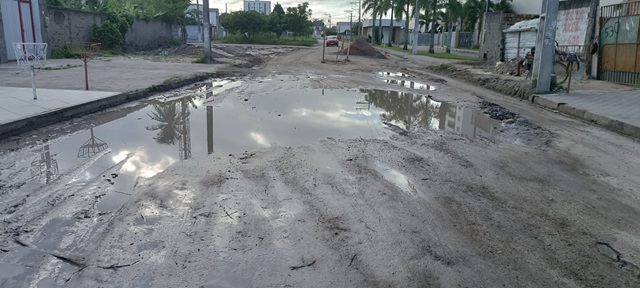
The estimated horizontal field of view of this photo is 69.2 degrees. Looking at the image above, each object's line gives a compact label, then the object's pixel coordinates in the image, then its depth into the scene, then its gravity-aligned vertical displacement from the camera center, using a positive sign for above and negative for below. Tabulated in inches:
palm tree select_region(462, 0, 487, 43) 2362.6 +194.3
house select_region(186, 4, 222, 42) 2625.5 +67.4
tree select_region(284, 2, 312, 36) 2869.1 +165.7
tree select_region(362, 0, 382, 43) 2581.2 +227.5
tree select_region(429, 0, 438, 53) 1788.9 +148.2
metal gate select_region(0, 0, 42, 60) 868.6 +38.8
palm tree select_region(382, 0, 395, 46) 2256.4 +202.6
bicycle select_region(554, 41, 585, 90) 595.0 -16.8
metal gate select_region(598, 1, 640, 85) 646.5 +9.9
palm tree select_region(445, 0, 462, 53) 1750.7 +143.8
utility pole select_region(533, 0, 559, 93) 553.0 +1.3
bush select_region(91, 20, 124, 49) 1261.1 +22.1
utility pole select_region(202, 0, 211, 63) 1011.0 +23.8
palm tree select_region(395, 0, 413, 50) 2030.0 +165.6
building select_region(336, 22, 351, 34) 5156.5 +228.6
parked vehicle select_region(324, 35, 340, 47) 2332.7 +20.0
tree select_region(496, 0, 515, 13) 2155.9 +193.8
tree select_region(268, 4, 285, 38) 2746.1 +128.2
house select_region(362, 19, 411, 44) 3762.3 +130.1
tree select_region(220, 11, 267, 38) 2476.6 +118.9
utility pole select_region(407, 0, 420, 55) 1605.6 +58.1
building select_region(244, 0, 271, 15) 5791.3 +501.8
